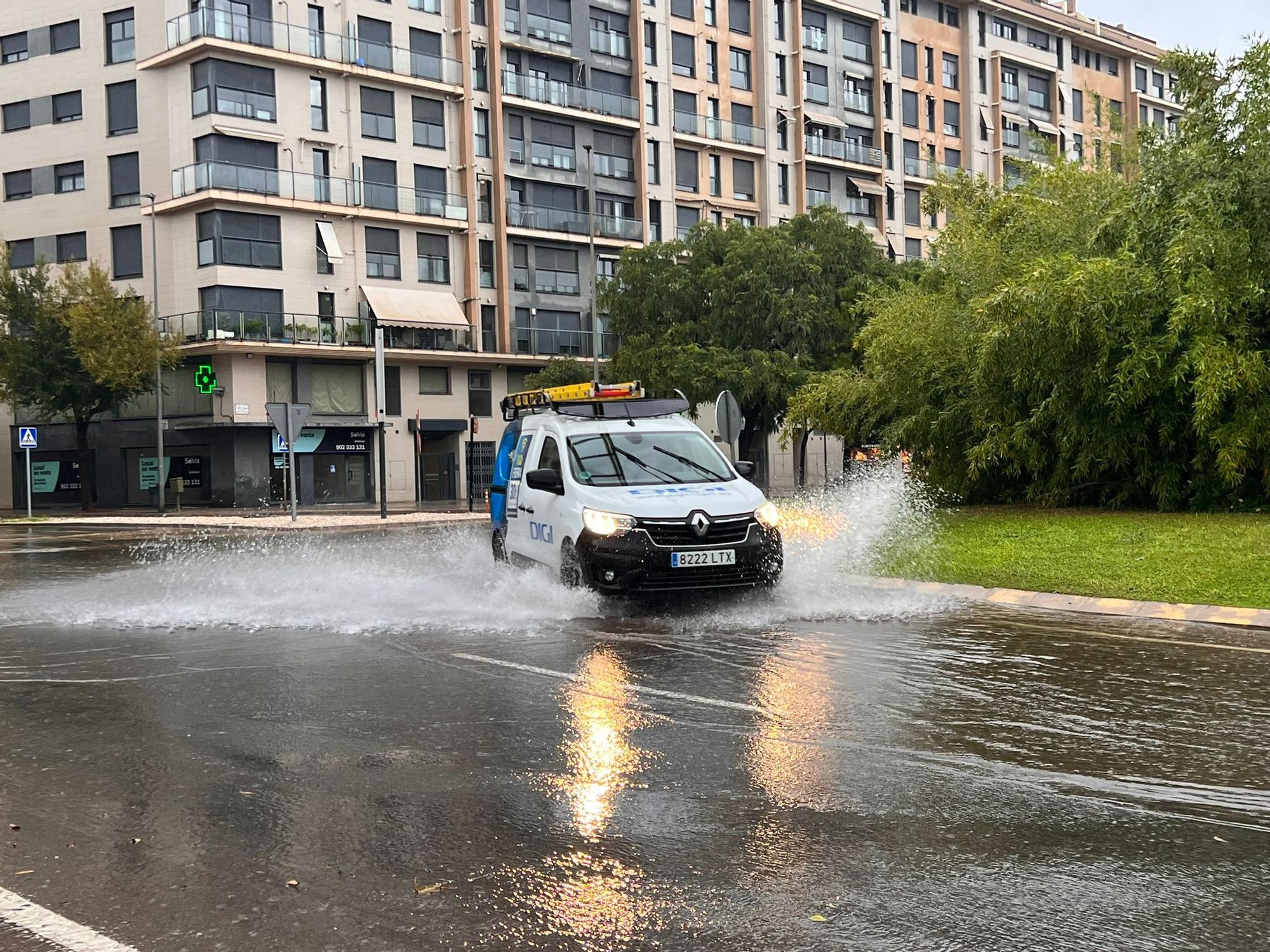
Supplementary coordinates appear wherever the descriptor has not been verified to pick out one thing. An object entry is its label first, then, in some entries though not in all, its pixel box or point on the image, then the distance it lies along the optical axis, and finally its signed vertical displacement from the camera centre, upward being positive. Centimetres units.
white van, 1138 -30
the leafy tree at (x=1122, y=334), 1892 +185
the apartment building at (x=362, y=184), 4862 +1194
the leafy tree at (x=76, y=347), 4509 +481
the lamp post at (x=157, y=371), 4528 +386
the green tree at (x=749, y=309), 4559 +563
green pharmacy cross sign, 3597 +282
